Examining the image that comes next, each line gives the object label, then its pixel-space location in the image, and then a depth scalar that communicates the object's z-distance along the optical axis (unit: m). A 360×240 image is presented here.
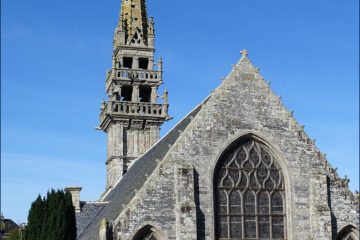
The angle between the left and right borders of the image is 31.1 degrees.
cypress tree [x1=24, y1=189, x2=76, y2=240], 23.20
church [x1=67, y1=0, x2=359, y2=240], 23.38
